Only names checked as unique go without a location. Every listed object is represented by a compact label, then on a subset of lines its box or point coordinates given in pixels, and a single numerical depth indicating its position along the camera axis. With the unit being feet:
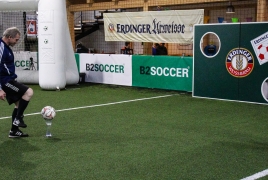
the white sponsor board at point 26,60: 48.57
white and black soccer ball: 21.54
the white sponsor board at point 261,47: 32.42
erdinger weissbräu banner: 40.37
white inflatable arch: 41.55
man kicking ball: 20.99
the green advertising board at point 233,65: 32.78
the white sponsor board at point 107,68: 44.29
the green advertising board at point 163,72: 39.24
